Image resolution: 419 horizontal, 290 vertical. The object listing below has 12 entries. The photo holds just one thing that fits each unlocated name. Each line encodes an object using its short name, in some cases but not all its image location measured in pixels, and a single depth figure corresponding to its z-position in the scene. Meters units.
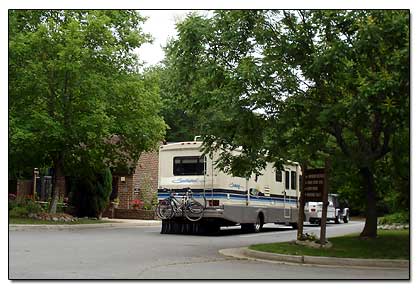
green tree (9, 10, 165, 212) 22.69
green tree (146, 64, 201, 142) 44.87
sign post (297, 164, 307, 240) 16.01
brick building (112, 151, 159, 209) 34.19
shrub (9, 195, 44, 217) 25.55
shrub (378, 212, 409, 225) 17.38
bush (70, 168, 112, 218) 29.59
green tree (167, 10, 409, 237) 11.96
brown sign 15.48
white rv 20.94
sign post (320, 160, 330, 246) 15.01
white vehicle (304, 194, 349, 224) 33.78
